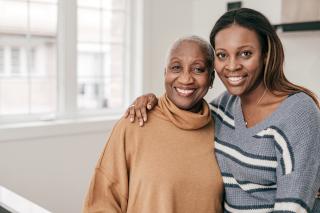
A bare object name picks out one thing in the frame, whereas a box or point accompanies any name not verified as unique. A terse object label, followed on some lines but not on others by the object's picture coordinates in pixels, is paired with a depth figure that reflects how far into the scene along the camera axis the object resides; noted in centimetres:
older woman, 141
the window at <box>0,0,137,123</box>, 312
